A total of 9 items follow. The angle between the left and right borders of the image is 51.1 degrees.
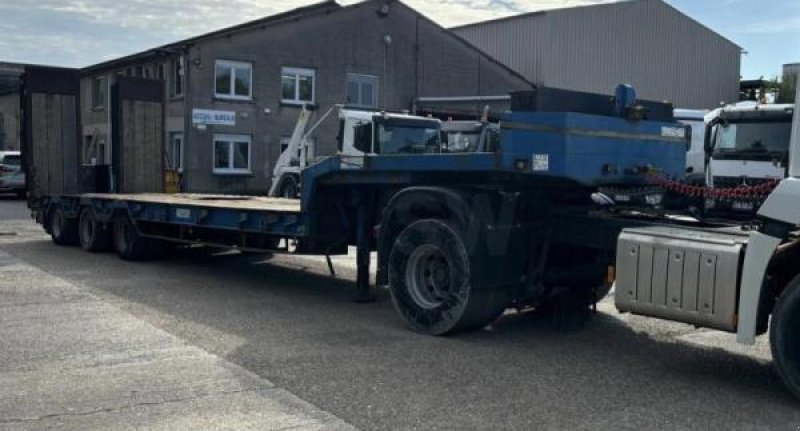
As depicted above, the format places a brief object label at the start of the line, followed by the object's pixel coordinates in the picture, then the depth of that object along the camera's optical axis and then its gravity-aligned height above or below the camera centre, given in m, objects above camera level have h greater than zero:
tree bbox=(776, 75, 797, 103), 29.95 +3.02
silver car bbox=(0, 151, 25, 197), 31.39 -1.48
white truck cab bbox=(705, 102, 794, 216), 12.51 +0.25
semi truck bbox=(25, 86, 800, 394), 5.95 -0.66
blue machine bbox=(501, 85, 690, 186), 7.04 +0.14
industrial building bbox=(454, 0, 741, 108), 44.38 +5.92
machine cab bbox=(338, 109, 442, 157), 16.20 +0.28
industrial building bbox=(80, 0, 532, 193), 30.91 +2.78
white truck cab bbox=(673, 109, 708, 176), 18.39 +0.66
